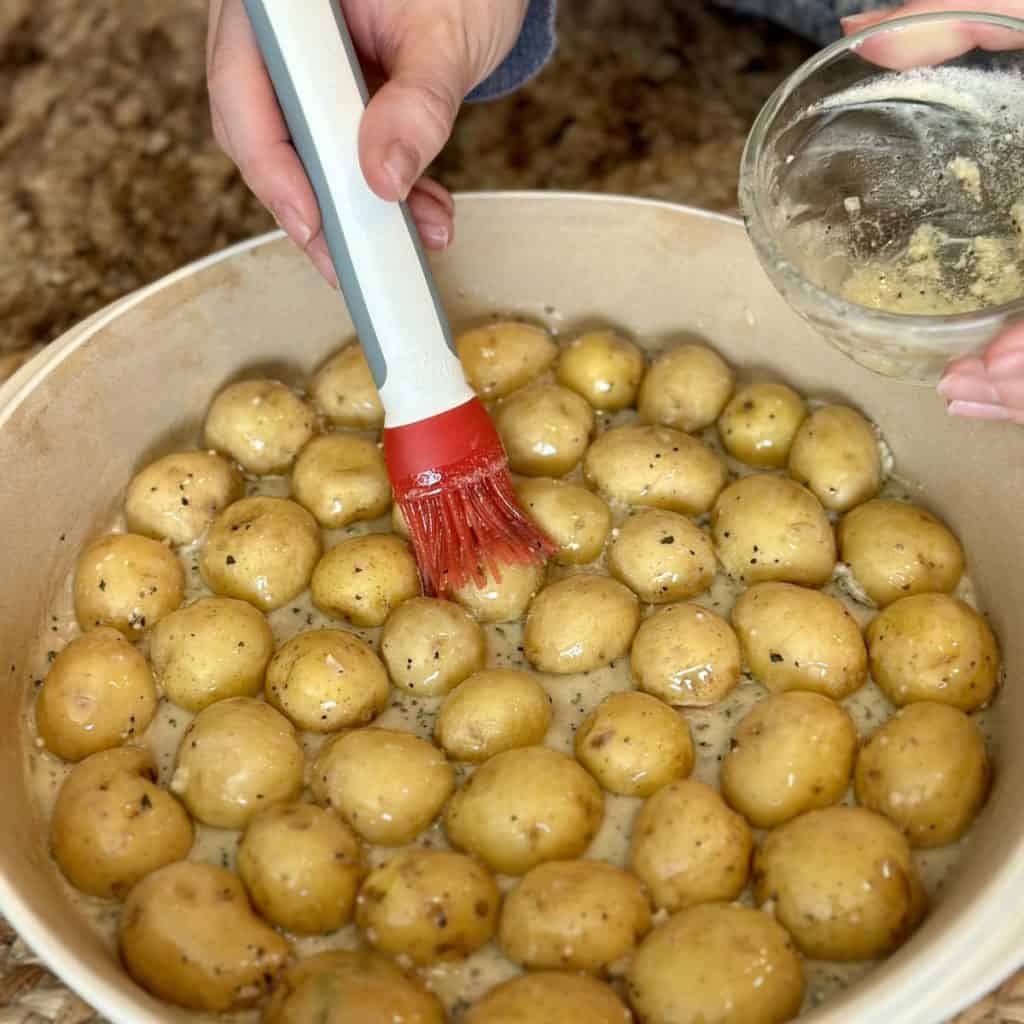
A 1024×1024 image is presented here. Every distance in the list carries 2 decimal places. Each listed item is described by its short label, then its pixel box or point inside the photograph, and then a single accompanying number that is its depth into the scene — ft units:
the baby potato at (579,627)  3.05
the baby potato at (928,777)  2.67
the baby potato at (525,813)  2.67
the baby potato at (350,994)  2.33
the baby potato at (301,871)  2.60
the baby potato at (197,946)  2.45
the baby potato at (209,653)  3.02
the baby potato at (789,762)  2.72
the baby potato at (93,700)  2.94
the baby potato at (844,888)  2.48
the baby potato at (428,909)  2.53
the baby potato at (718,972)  2.35
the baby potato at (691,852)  2.60
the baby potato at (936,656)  2.92
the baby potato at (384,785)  2.73
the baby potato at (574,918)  2.49
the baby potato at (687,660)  2.96
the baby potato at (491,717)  2.87
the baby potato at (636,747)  2.80
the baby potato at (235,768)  2.77
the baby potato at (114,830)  2.67
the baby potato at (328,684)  2.94
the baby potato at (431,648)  3.01
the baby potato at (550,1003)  2.31
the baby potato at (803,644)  2.96
